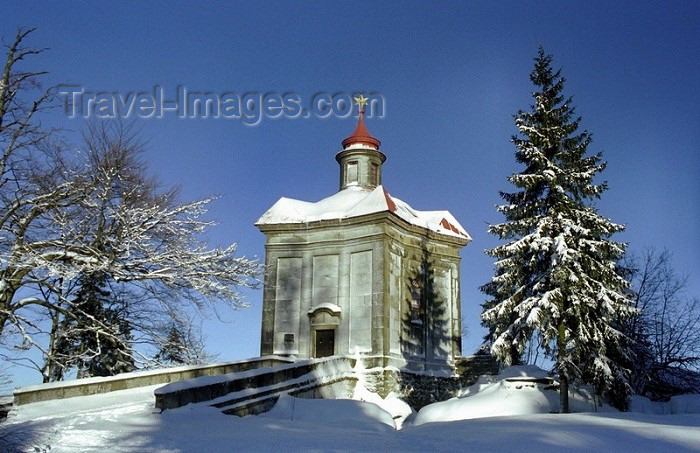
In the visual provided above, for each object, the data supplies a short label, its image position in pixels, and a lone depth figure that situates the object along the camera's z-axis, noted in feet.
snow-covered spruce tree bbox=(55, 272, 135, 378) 52.95
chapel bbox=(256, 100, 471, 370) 81.05
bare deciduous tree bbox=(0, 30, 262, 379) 46.70
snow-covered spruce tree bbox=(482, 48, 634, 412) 58.39
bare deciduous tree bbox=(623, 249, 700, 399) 71.97
